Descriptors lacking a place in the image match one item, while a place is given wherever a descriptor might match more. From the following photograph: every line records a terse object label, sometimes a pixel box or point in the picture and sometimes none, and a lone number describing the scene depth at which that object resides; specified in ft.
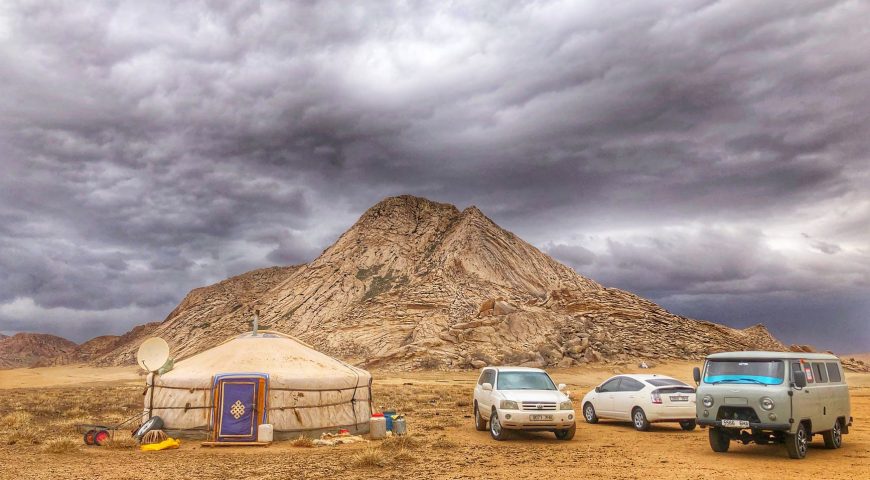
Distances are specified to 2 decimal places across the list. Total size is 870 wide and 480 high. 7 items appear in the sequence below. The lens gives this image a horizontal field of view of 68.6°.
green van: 42.78
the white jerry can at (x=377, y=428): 61.77
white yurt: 58.23
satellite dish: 62.75
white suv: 54.65
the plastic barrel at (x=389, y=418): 64.37
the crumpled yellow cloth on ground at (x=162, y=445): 55.01
